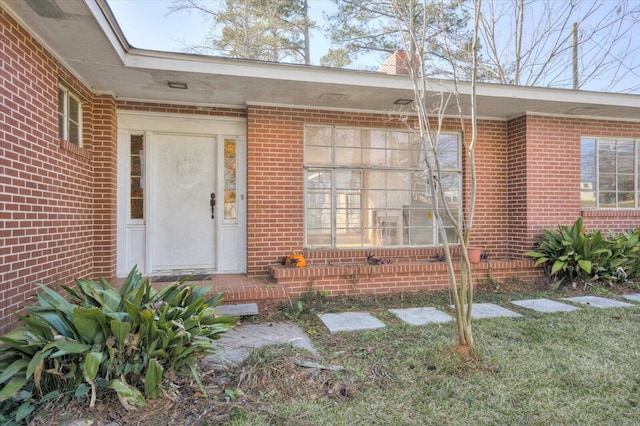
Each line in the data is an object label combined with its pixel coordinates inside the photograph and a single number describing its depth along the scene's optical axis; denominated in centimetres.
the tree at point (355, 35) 888
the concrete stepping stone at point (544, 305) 409
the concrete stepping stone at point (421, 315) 371
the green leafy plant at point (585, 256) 497
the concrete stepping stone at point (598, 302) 423
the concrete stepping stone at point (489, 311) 387
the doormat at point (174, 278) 457
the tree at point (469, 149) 253
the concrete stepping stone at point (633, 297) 452
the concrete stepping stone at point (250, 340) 268
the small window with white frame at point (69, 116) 374
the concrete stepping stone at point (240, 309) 376
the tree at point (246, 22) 1017
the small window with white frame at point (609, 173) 593
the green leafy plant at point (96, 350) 195
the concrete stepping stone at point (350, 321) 351
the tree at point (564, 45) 819
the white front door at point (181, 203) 491
